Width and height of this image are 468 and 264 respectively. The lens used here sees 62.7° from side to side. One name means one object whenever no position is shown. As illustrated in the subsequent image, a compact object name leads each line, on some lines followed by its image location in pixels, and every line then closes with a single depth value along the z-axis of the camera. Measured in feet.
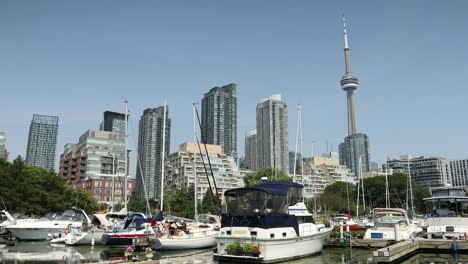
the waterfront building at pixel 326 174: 611.22
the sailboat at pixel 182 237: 97.40
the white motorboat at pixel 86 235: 114.21
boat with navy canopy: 74.23
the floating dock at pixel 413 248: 70.44
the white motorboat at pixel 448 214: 94.12
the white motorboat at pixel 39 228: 126.00
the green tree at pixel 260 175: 316.95
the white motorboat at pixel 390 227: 99.10
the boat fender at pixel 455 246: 85.76
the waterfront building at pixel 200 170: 478.59
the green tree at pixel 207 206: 318.24
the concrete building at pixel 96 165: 415.64
